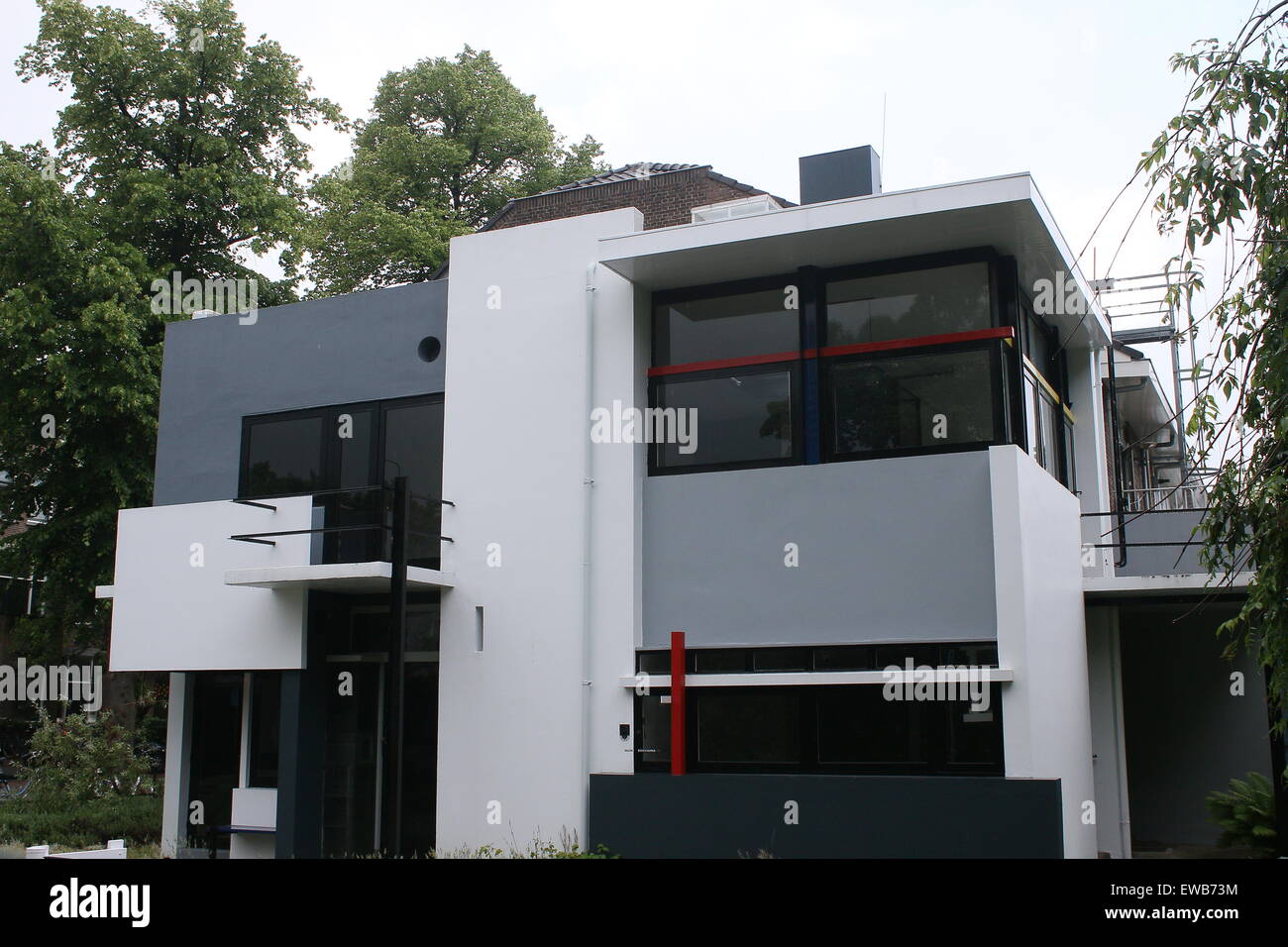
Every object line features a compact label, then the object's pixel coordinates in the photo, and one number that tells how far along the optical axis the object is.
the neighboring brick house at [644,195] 20.81
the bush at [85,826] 16.39
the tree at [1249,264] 6.47
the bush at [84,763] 19.00
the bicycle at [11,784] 24.48
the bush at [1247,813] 13.13
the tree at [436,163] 31.06
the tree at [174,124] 24.14
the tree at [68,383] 21.28
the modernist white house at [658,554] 11.26
